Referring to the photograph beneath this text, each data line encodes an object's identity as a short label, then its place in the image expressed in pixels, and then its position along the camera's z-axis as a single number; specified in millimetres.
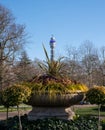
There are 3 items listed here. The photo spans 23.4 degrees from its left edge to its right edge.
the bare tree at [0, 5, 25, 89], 27223
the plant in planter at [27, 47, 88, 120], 9198
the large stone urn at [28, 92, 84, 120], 9182
